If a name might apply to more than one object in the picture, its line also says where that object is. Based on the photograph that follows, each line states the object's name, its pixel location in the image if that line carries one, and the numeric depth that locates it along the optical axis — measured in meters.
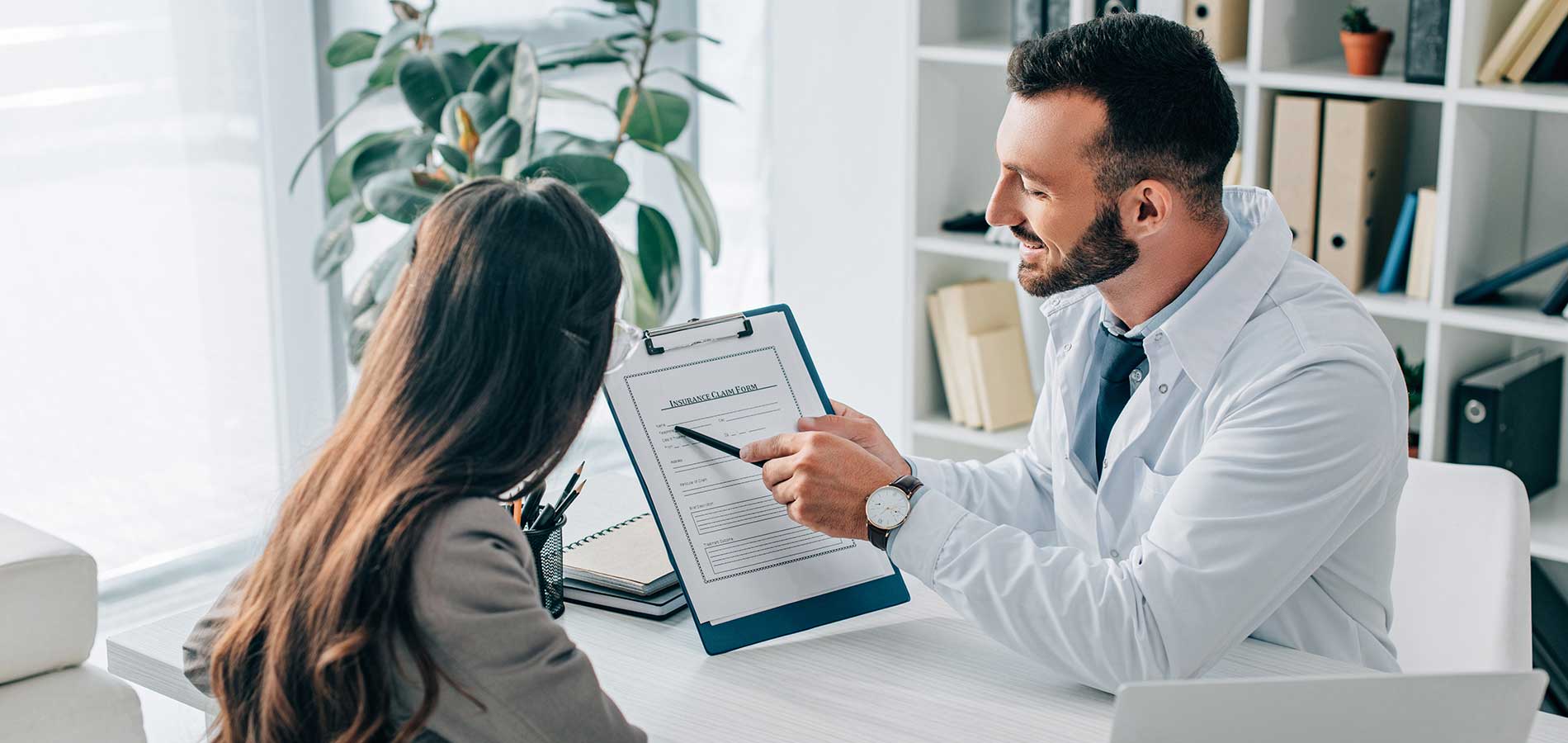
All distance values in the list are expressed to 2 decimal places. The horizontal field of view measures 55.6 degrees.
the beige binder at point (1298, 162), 2.63
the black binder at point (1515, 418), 2.53
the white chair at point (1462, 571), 1.62
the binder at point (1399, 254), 2.59
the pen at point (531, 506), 1.47
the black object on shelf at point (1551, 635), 2.44
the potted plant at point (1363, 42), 2.59
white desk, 1.27
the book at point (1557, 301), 2.44
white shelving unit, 2.45
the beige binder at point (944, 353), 3.14
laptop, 0.98
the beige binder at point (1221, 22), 2.73
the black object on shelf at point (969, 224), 3.13
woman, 1.07
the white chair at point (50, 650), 1.84
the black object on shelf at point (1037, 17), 2.88
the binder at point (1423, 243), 2.56
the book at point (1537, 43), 2.37
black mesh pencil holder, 1.48
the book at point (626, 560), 1.53
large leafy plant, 2.65
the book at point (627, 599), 1.50
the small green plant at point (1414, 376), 2.71
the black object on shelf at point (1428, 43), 2.48
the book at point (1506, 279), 2.45
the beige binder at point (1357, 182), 2.60
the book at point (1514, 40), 2.37
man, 1.38
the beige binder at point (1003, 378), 3.05
